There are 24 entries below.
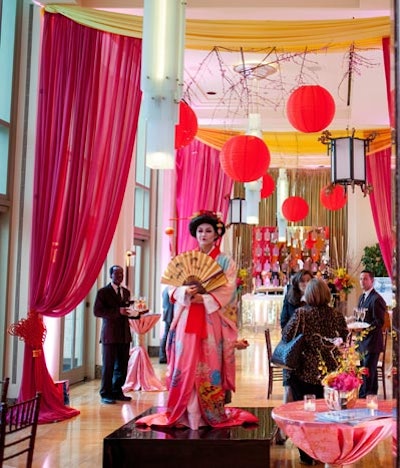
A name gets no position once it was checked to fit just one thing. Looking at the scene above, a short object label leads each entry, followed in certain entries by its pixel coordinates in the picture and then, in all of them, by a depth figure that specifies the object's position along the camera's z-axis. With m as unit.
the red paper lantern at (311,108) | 6.14
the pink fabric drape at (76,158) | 5.93
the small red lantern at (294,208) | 12.34
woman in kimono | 4.36
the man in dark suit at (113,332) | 7.09
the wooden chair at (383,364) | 7.32
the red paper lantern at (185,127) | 6.26
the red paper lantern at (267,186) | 11.12
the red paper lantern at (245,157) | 6.70
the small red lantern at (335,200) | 11.09
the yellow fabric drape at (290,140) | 10.30
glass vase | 3.60
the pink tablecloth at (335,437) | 3.22
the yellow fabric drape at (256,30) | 5.85
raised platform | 4.20
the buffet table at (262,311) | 16.22
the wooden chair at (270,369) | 7.26
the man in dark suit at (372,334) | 6.64
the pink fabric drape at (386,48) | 5.85
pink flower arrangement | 3.57
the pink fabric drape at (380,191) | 9.52
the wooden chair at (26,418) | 2.56
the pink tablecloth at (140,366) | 7.97
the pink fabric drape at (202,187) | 11.55
